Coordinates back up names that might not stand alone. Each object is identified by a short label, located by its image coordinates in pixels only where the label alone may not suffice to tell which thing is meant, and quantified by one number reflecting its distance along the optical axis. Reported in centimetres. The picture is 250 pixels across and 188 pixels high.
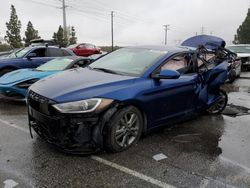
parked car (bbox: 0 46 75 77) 644
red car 1680
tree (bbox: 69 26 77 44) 3883
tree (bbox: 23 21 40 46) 3190
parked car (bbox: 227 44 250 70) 1068
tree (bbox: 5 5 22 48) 2920
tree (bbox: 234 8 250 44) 3459
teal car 465
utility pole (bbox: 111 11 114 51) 3590
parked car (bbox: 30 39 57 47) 1407
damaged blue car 257
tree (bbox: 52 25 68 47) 3396
